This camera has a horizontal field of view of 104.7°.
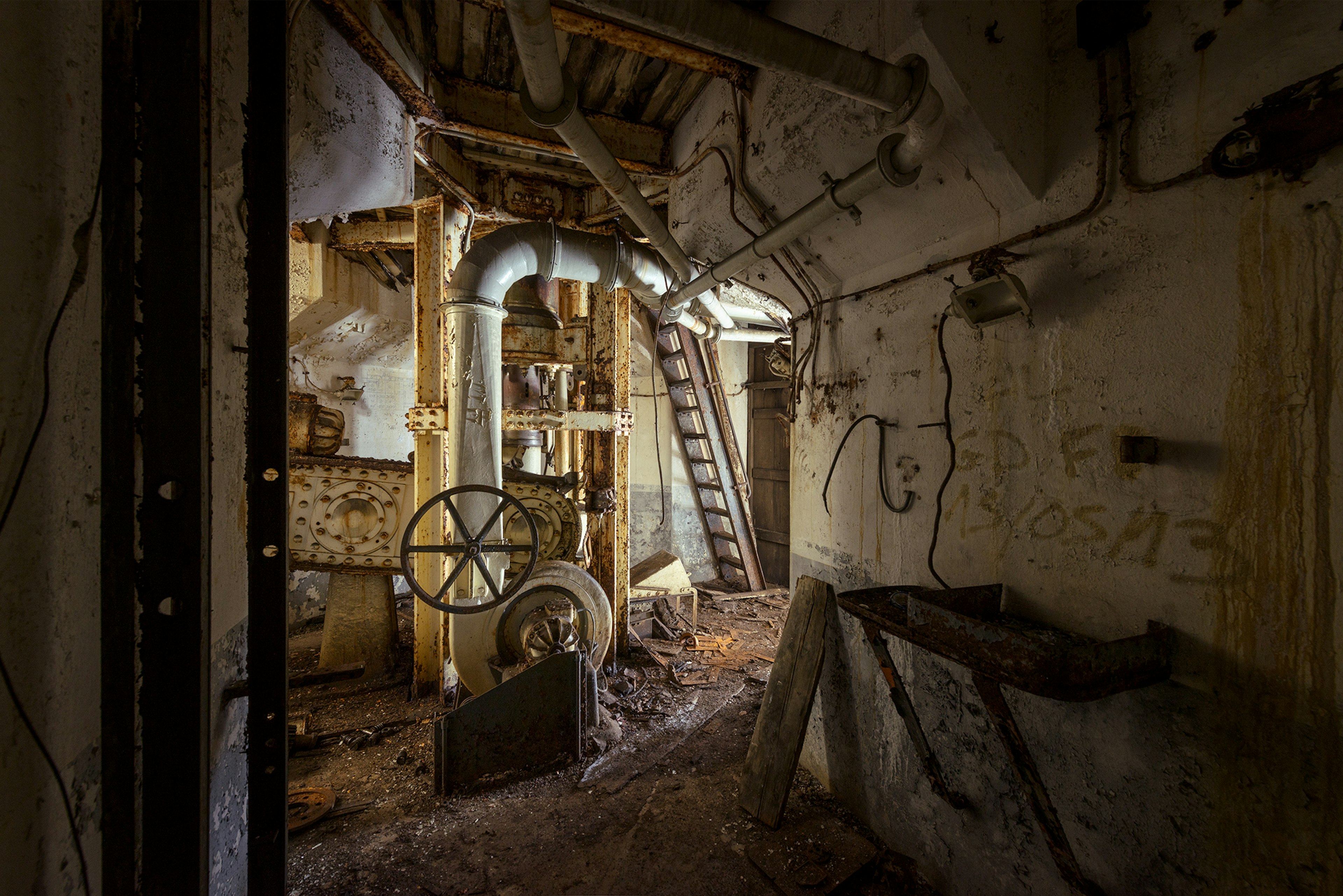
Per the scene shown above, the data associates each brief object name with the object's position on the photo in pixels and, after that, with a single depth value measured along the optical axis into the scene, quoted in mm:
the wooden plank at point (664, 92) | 2596
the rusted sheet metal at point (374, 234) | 3904
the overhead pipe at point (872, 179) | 1525
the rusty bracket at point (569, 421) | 3730
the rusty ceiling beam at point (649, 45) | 2033
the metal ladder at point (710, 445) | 6176
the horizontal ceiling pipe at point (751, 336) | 5191
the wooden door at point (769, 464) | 6633
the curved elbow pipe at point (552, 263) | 3066
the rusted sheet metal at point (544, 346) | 3793
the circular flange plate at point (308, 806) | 2385
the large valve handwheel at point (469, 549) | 2467
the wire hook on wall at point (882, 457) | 2254
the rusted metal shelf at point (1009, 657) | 1226
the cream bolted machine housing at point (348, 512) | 3535
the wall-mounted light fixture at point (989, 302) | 1593
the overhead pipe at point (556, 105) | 1377
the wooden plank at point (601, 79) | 2443
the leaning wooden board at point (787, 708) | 2447
